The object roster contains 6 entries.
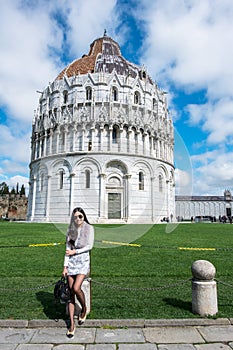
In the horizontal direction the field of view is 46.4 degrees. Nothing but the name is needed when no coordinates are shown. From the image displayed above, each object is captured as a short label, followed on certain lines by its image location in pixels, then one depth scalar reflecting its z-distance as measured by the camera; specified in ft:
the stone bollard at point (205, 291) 19.54
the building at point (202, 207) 241.76
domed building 138.72
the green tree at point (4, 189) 297.57
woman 18.43
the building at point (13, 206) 253.03
